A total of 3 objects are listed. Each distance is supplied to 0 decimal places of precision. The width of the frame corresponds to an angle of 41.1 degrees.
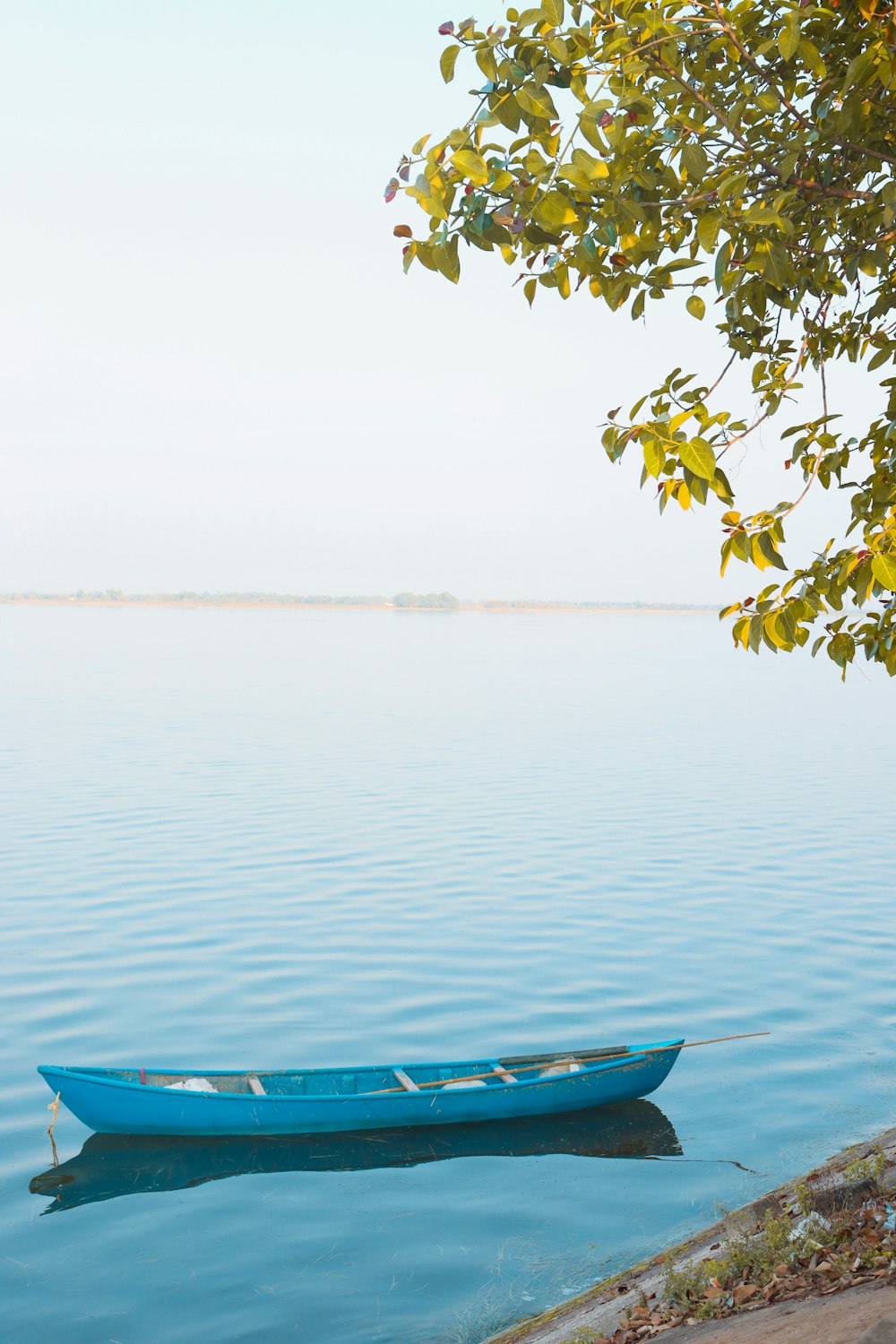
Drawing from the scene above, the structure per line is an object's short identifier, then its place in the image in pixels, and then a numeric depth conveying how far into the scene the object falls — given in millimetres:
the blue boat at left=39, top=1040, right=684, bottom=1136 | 13930
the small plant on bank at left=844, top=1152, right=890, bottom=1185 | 10476
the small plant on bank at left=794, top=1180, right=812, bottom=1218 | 10031
